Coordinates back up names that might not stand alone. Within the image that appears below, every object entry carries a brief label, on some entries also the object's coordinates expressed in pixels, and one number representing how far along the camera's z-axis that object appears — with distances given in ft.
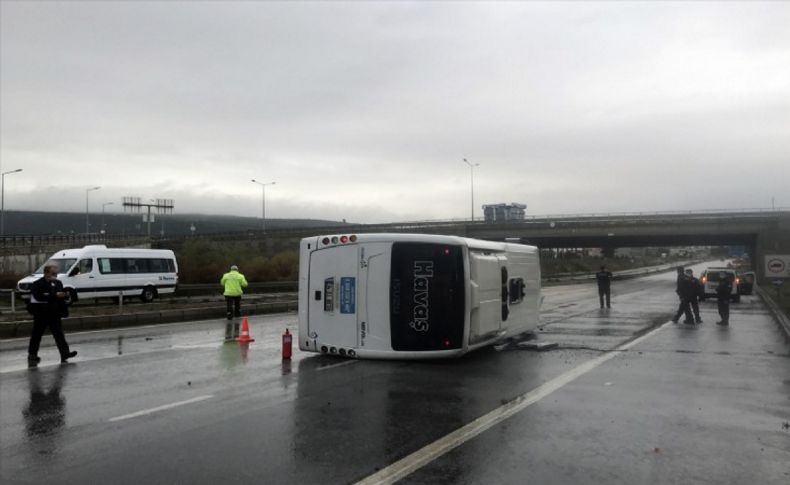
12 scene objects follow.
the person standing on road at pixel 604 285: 85.87
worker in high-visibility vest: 65.62
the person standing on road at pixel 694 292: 65.57
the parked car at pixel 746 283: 127.85
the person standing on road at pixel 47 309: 37.68
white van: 90.07
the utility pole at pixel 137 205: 354.54
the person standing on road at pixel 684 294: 65.62
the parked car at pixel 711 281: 111.55
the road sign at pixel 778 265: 80.43
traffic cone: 48.55
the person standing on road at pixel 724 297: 65.36
